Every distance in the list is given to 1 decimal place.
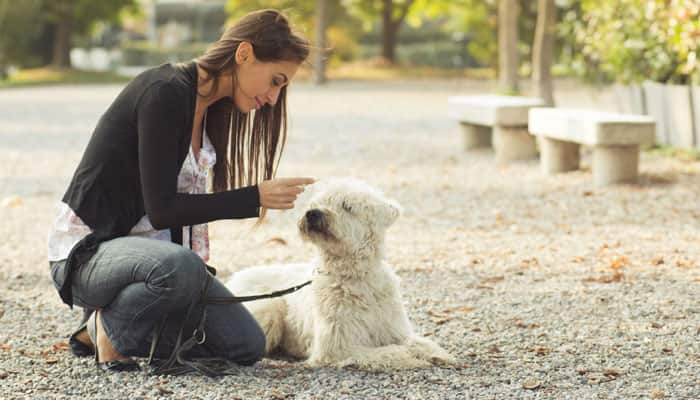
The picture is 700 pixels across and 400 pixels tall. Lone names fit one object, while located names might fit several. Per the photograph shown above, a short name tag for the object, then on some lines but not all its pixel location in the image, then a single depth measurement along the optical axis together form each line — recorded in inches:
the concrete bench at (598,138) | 377.4
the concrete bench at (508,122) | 476.4
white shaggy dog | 168.2
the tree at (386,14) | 1581.8
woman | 159.5
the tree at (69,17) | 1595.7
